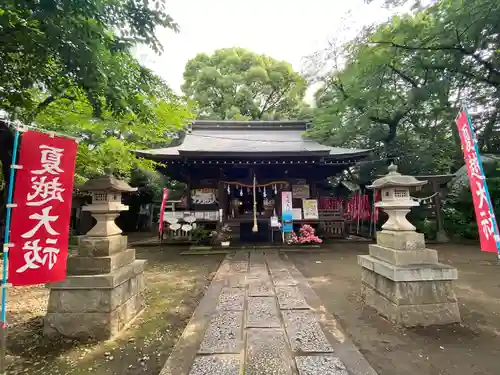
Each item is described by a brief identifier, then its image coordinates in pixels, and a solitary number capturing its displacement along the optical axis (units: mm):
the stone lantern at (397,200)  3682
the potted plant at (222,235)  9998
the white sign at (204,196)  10734
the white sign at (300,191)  10844
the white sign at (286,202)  9647
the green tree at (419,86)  6375
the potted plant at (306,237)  9594
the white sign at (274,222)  9562
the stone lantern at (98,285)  3064
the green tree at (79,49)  2545
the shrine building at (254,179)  9695
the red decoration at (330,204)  11031
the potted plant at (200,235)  9781
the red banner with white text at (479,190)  2645
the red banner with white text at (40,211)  2471
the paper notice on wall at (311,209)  10164
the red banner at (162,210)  9820
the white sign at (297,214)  10141
